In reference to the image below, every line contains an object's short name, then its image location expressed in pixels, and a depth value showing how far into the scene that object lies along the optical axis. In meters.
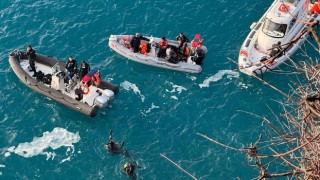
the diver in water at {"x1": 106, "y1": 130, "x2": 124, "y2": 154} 25.35
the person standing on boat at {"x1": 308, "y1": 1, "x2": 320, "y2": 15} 32.75
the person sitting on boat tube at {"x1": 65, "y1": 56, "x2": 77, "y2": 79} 28.88
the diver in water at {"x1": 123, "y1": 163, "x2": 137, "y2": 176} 24.05
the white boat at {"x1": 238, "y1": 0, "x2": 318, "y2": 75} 30.19
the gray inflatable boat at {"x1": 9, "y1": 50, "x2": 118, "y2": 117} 27.67
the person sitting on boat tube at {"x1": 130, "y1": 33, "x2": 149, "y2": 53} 30.52
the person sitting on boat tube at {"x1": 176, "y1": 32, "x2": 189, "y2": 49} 30.55
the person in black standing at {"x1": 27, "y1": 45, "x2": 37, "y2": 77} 29.55
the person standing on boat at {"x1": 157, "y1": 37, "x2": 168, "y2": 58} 30.36
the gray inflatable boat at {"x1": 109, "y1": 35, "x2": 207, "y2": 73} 30.17
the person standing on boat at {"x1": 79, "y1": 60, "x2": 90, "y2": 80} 28.75
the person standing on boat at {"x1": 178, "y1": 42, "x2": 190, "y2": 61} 30.72
